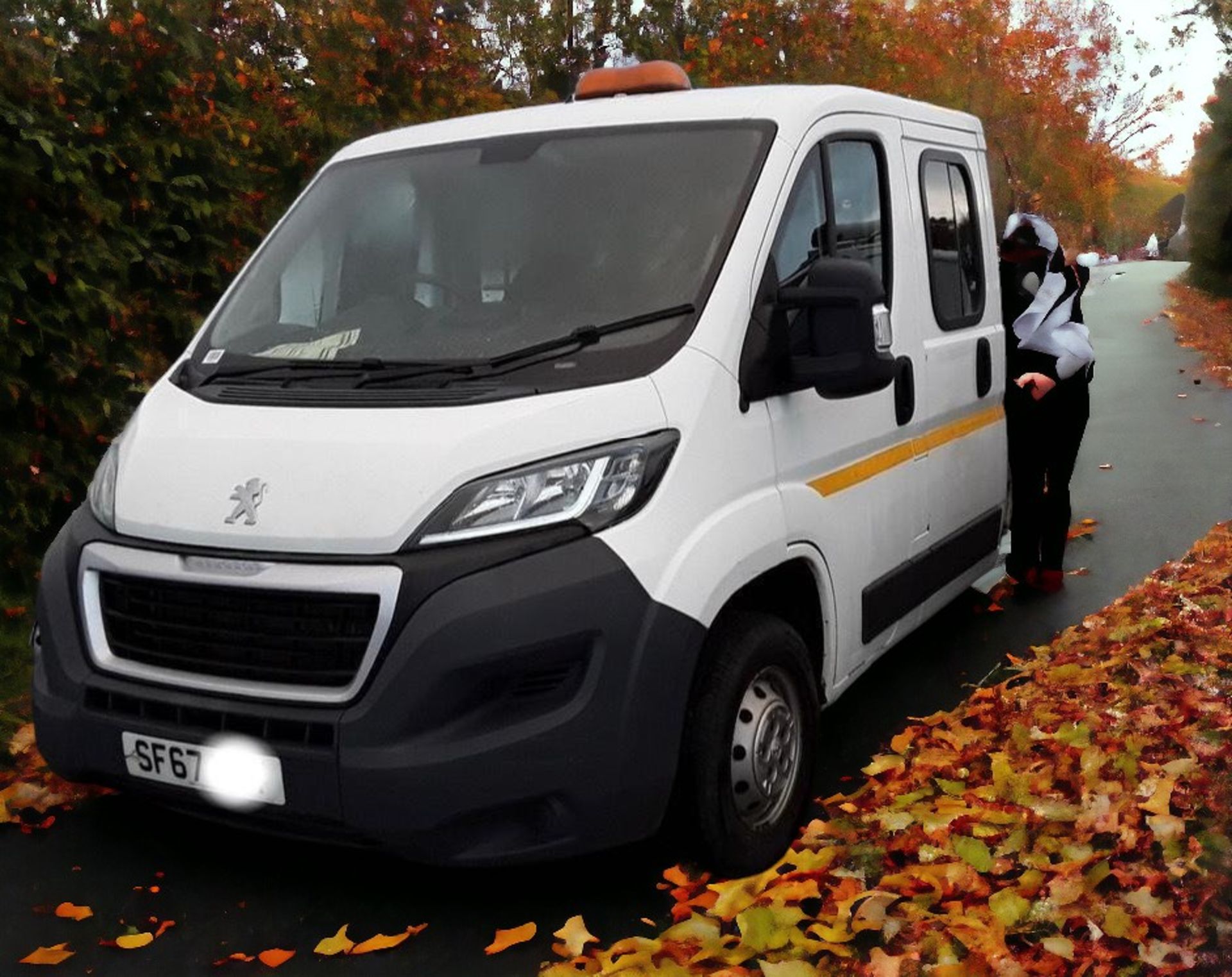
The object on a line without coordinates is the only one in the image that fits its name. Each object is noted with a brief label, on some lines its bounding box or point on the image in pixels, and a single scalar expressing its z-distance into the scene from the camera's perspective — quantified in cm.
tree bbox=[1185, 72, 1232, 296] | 2658
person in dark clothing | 668
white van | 329
